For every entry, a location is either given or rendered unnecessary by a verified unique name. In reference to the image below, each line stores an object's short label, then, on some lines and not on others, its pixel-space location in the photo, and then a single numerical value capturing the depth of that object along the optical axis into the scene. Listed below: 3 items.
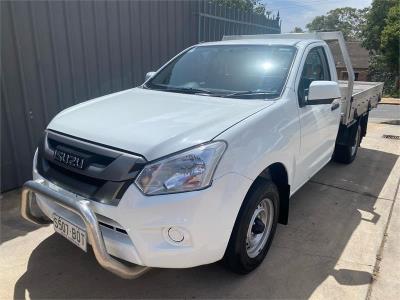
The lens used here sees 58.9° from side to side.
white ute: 2.23
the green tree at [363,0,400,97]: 26.31
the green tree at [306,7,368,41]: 72.01
